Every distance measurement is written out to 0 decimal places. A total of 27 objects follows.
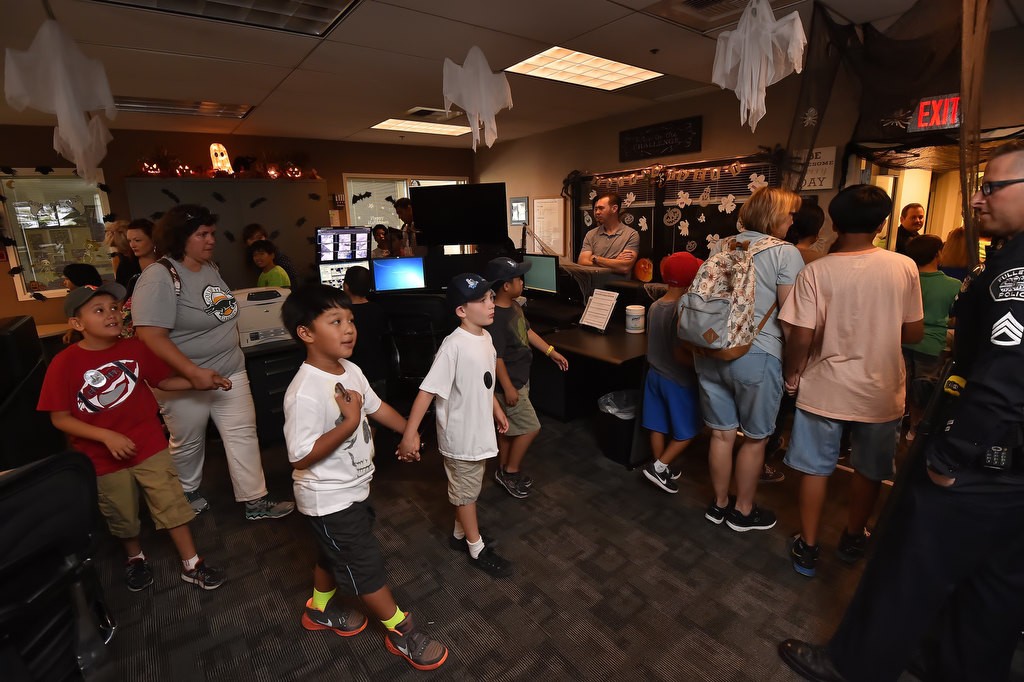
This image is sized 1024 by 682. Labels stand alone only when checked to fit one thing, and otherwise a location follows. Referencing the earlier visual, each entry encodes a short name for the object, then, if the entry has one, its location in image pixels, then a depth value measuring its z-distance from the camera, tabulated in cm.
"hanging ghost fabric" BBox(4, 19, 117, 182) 188
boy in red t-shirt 160
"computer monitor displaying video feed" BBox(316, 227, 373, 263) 458
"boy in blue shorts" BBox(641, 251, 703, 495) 228
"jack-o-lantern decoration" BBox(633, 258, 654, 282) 364
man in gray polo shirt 375
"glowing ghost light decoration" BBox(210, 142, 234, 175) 516
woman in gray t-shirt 181
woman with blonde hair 193
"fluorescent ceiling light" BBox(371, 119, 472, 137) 529
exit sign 250
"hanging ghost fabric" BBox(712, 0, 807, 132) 194
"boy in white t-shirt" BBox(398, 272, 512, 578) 178
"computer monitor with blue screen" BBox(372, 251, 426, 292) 416
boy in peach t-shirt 165
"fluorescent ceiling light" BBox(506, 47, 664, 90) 339
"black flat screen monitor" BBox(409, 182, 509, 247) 444
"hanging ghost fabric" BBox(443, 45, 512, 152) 246
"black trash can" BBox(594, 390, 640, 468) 275
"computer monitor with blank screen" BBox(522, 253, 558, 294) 353
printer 282
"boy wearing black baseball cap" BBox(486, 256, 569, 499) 223
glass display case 461
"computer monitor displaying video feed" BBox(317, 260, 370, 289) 447
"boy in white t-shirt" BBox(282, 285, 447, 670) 135
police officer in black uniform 102
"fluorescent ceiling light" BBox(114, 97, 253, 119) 406
